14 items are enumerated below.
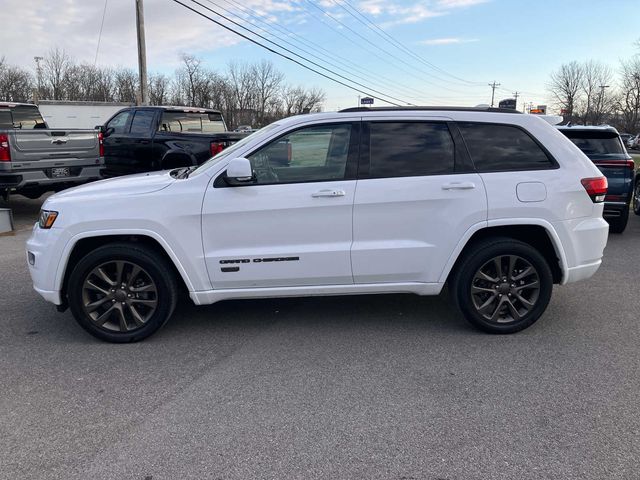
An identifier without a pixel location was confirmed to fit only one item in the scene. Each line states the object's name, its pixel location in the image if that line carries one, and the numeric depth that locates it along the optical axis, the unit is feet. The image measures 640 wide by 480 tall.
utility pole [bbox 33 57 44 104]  212.23
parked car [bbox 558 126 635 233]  25.90
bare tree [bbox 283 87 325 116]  261.65
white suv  13.15
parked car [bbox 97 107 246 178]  32.96
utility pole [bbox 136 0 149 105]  63.16
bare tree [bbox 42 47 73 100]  212.02
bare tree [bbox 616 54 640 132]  219.82
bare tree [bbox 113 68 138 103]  223.10
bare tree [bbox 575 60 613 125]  247.29
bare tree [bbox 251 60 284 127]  248.73
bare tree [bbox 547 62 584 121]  265.34
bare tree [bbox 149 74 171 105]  213.25
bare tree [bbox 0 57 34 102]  191.01
